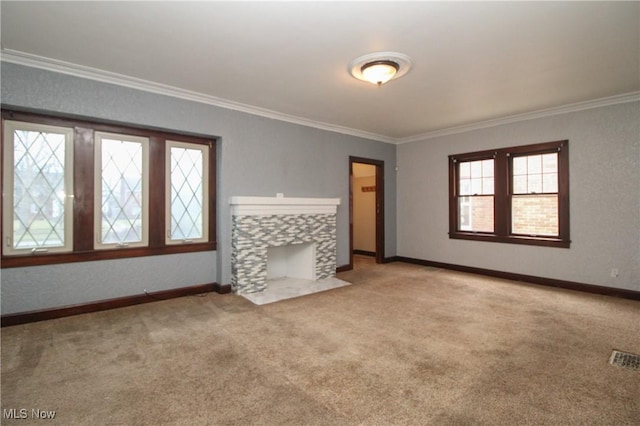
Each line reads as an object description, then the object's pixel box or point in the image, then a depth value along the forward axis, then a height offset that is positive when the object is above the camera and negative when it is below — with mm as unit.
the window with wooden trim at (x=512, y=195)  4609 +325
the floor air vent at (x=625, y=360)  2371 -1159
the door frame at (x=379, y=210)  6434 +94
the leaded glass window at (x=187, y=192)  4109 +304
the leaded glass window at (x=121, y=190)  3611 +297
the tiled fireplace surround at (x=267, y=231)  4246 -248
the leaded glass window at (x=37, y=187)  3125 +289
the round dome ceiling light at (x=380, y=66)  2971 +1508
